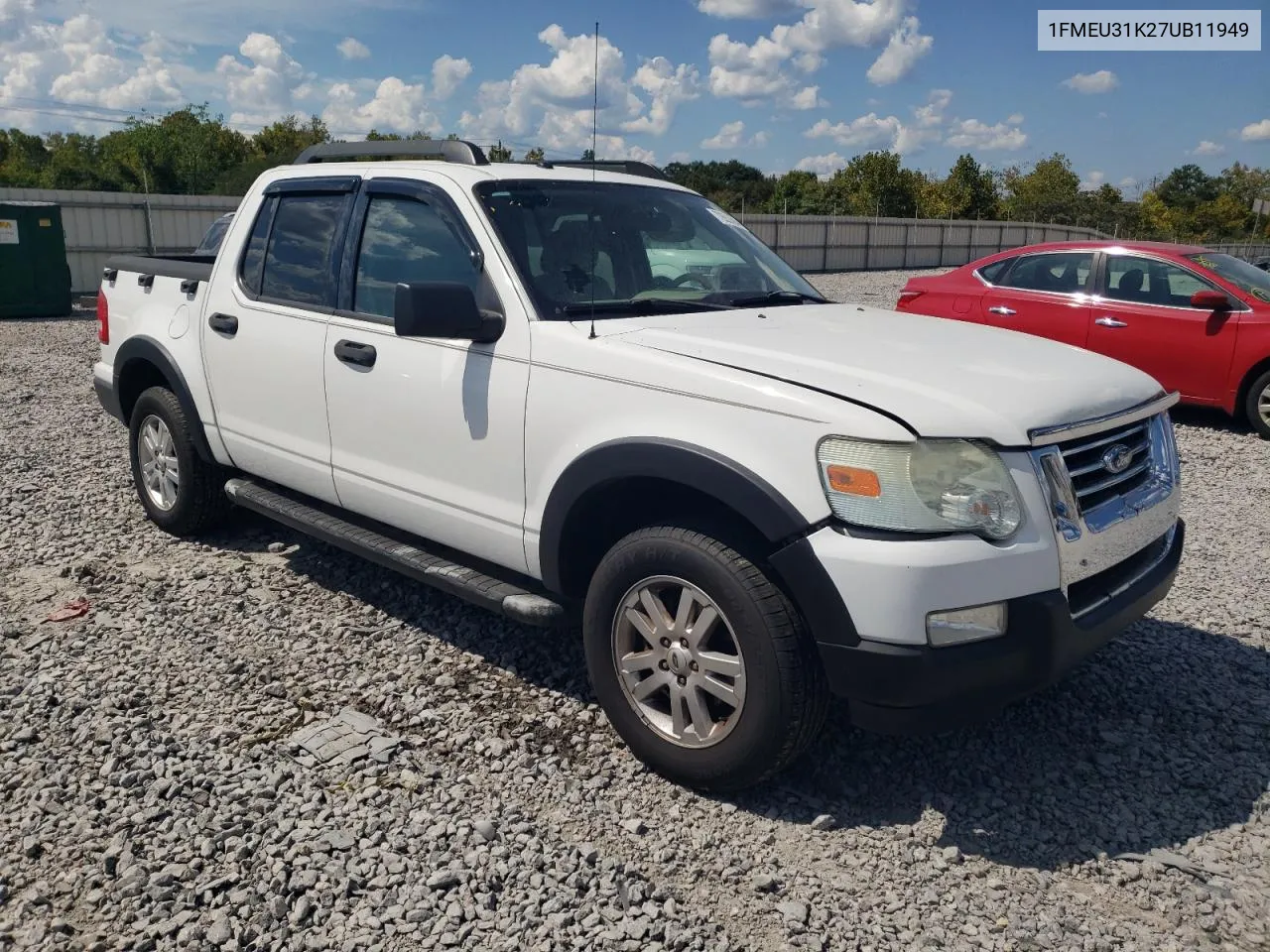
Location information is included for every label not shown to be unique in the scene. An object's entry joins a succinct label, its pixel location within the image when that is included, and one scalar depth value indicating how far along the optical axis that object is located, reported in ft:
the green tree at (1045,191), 198.39
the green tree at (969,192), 218.79
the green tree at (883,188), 226.38
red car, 28.71
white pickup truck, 9.37
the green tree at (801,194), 237.04
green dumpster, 55.47
